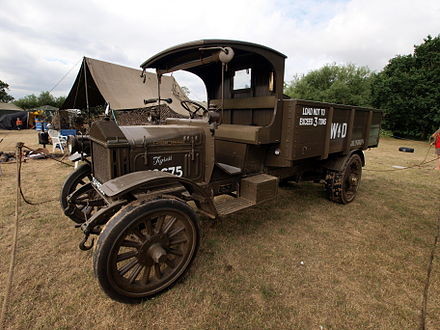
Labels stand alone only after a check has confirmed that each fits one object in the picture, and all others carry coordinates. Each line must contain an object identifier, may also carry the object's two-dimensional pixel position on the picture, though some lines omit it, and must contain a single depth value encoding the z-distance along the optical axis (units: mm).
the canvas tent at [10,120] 21984
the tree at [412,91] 17422
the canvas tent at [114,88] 10219
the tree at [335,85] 26219
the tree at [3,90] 43519
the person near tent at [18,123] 22031
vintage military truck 2145
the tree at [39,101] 51719
